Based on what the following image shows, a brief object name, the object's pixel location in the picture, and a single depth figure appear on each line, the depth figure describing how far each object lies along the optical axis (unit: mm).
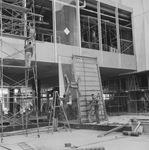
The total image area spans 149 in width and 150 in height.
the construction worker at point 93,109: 13939
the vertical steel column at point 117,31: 21016
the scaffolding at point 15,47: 12925
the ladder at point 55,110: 12530
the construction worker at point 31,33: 13148
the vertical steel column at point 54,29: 16477
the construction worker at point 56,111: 12609
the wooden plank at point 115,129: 10834
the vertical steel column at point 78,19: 17988
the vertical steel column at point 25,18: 14617
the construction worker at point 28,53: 12899
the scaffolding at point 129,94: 22297
